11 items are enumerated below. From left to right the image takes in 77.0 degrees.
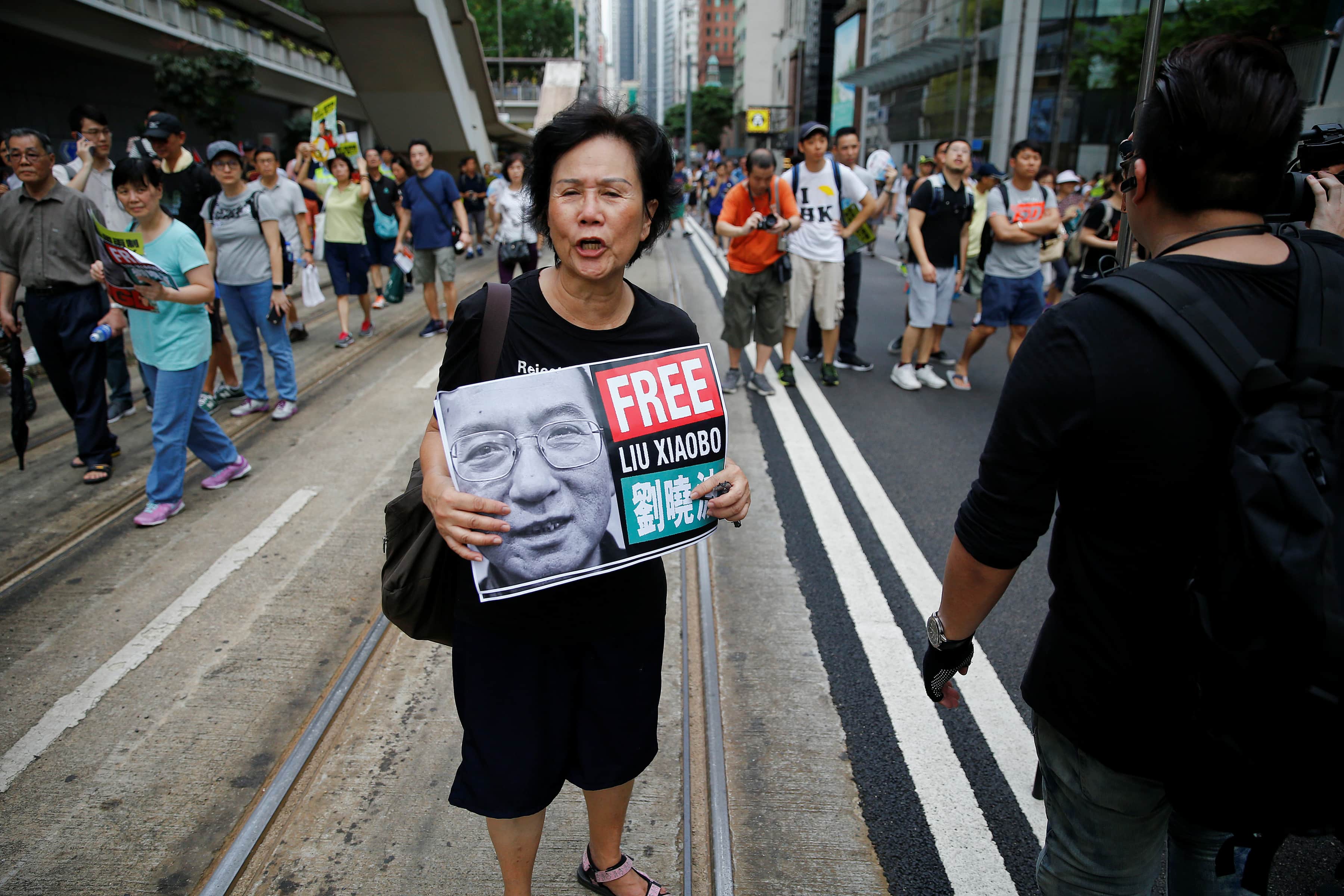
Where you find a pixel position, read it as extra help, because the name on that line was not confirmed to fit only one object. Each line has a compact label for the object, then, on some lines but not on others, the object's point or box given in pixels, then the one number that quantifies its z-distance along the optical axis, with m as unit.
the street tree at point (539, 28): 76.25
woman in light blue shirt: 4.39
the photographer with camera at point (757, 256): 6.79
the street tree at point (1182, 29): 15.32
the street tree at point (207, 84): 17.62
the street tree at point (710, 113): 113.38
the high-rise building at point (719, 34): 167.38
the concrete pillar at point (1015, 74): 26.77
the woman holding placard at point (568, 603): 1.81
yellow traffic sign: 72.88
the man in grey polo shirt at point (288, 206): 7.51
